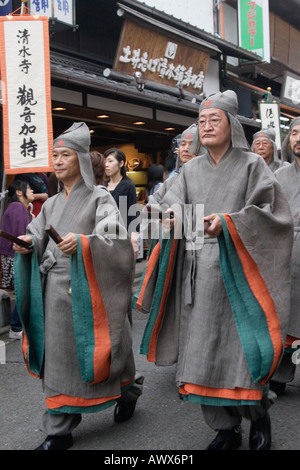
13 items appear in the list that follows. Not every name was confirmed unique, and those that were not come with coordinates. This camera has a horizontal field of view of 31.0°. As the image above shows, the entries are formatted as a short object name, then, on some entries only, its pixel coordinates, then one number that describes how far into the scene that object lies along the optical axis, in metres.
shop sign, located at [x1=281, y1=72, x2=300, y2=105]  16.41
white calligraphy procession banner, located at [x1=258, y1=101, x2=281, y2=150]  13.10
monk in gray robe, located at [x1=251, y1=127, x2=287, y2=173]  6.07
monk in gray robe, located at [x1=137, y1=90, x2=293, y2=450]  3.10
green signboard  14.17
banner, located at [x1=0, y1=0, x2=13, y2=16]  7.36
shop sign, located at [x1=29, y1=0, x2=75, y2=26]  7.48
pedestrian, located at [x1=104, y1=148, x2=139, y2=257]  5.85
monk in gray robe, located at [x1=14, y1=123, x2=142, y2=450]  3.28
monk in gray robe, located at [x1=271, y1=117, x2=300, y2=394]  4.20
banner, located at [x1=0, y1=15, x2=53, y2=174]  6.19
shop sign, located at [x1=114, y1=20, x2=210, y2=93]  9.85
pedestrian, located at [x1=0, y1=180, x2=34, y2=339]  6.14
